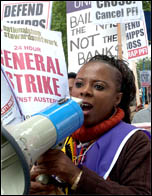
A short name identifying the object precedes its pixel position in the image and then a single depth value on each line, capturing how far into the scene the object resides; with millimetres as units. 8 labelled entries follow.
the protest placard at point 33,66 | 1512
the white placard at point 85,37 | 5043
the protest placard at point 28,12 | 4051
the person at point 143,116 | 4012
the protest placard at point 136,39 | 6073
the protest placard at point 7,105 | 1107
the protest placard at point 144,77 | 13309
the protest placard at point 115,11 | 4664
